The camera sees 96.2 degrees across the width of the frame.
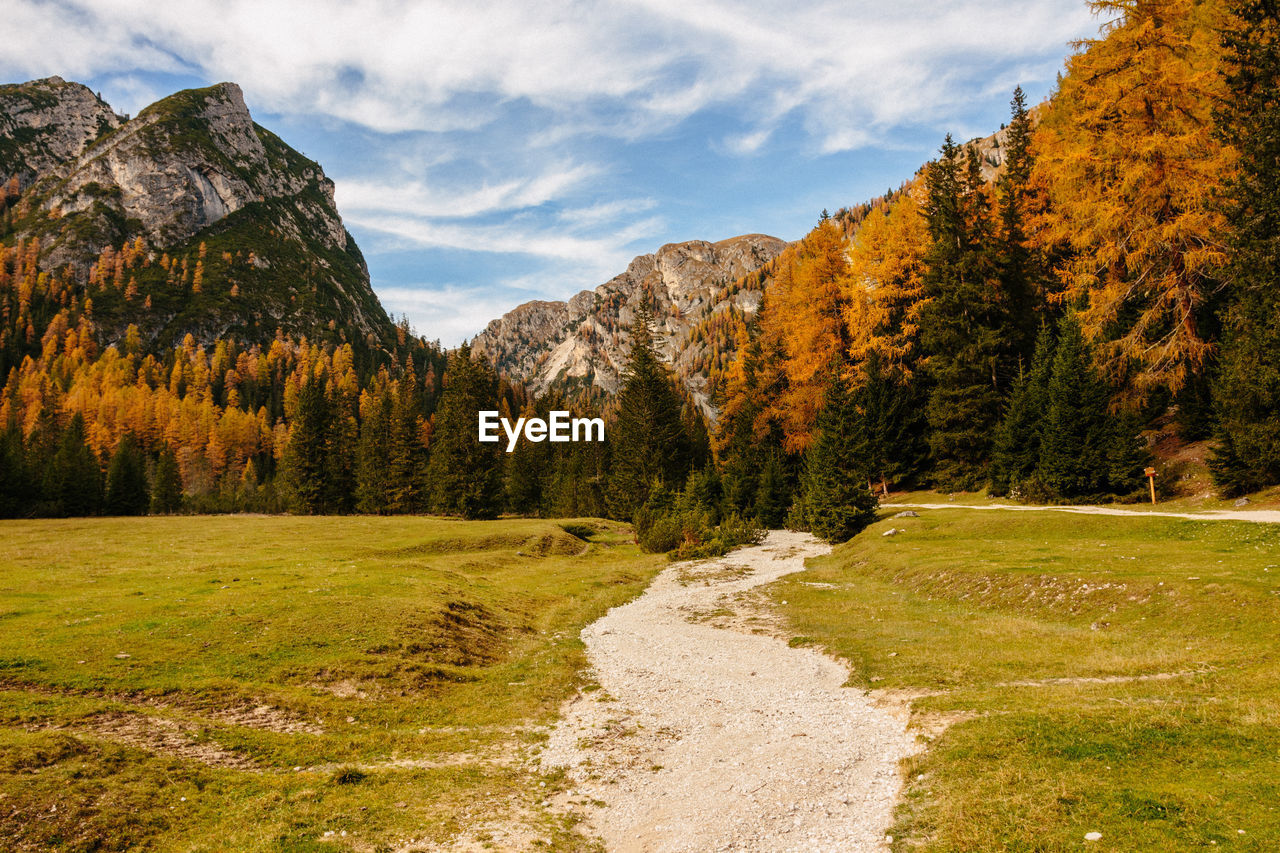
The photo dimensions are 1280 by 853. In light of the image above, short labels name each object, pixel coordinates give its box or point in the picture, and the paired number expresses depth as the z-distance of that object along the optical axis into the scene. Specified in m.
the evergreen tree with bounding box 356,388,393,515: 83.69
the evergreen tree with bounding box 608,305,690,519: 69.12
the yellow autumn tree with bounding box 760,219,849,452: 55.19
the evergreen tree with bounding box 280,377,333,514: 83.50
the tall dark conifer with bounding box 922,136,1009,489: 45.94
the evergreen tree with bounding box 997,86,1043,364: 47.78
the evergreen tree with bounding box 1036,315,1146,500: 34.59
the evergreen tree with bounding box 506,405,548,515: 94.19
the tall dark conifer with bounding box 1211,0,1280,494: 26.11
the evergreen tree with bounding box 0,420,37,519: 72.19
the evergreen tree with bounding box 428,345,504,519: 73.06
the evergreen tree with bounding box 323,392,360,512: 86.81
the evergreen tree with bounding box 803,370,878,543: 42.44
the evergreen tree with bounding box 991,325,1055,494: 39.84
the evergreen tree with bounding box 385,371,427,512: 81.44
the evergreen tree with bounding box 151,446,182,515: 93.06
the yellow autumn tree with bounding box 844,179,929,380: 51.28
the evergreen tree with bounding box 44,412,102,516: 77.88
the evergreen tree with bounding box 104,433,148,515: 85.06
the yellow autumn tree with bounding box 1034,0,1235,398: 33.22
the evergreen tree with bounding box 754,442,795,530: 57.53
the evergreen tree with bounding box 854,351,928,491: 50.72
